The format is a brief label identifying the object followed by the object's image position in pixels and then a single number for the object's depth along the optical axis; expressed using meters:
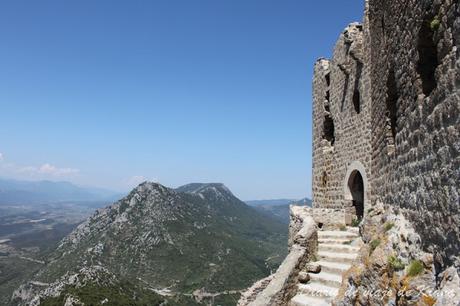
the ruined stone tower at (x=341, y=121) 15.11
